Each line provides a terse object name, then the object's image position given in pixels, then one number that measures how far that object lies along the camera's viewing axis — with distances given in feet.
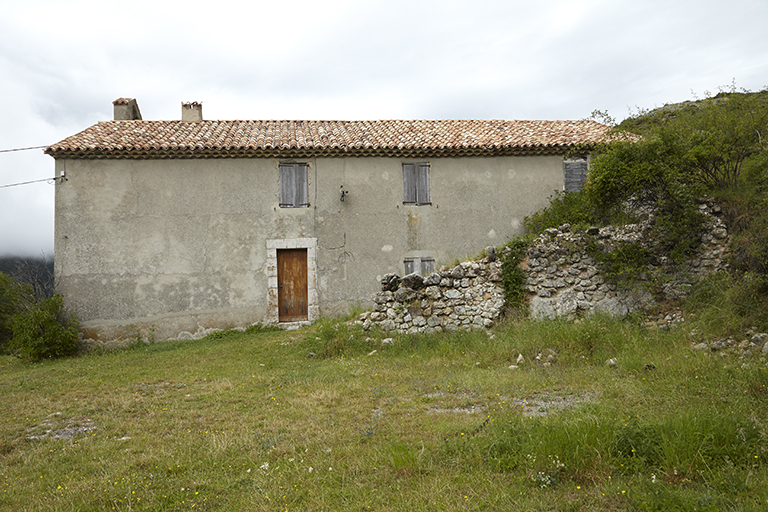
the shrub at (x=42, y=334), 36.73
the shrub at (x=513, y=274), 30.12
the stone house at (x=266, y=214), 41.78
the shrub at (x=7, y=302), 39.68
